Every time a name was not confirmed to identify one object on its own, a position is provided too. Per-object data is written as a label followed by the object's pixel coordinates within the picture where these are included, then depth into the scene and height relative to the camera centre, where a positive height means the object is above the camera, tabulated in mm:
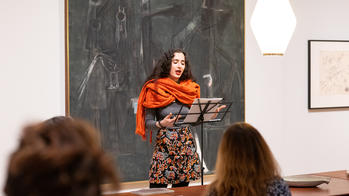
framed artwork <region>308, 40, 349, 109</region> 6758 +145
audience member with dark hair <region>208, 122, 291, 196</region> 2129 -333
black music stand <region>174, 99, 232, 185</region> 4051 -214
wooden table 3076 -639
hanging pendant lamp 3656 +418
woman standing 4219 -281
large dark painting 5383 +324
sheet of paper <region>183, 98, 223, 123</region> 4020 -181
